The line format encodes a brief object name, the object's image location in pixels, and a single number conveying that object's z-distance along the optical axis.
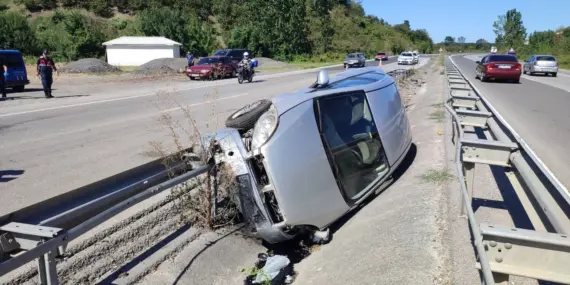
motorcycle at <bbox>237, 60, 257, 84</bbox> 24.65
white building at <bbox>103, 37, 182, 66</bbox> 51.19
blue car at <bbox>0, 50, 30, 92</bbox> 20.03
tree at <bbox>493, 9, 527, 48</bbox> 116.12
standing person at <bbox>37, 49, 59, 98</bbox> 17.55
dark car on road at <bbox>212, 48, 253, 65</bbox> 36.84
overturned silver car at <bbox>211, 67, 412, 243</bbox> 4.32
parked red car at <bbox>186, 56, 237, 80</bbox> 29.08
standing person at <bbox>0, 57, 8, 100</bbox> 17.28
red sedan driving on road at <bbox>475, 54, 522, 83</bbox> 23.55
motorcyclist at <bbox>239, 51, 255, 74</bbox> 24.87
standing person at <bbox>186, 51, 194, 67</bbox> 33.54
